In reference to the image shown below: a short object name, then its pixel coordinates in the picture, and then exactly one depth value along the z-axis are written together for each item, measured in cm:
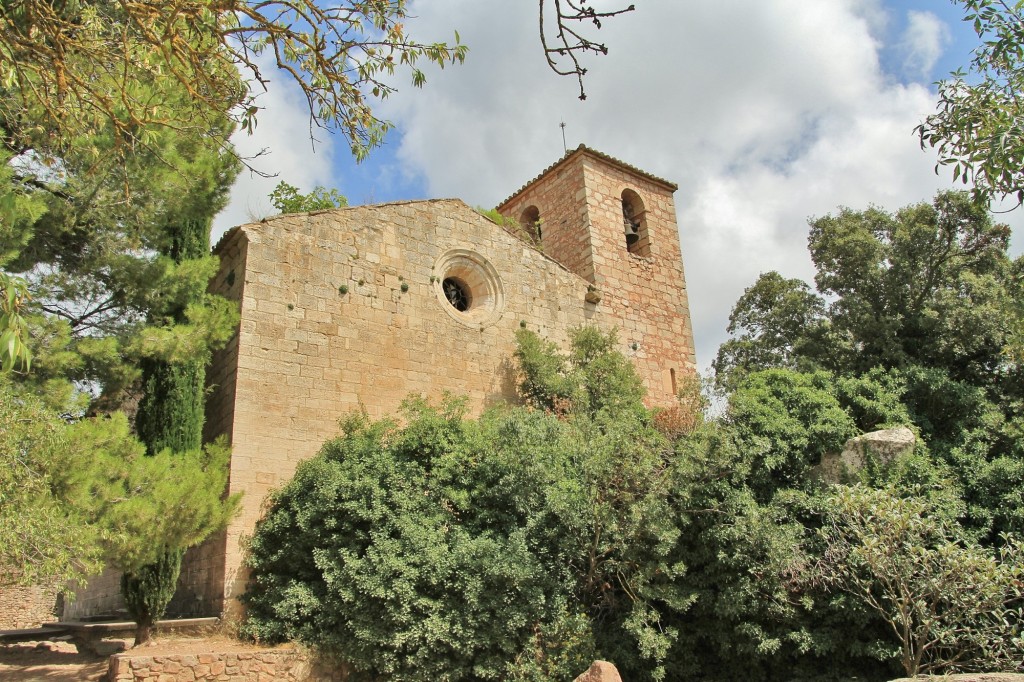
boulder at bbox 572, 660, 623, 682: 760
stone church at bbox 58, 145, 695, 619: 1116
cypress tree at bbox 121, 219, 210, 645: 946
